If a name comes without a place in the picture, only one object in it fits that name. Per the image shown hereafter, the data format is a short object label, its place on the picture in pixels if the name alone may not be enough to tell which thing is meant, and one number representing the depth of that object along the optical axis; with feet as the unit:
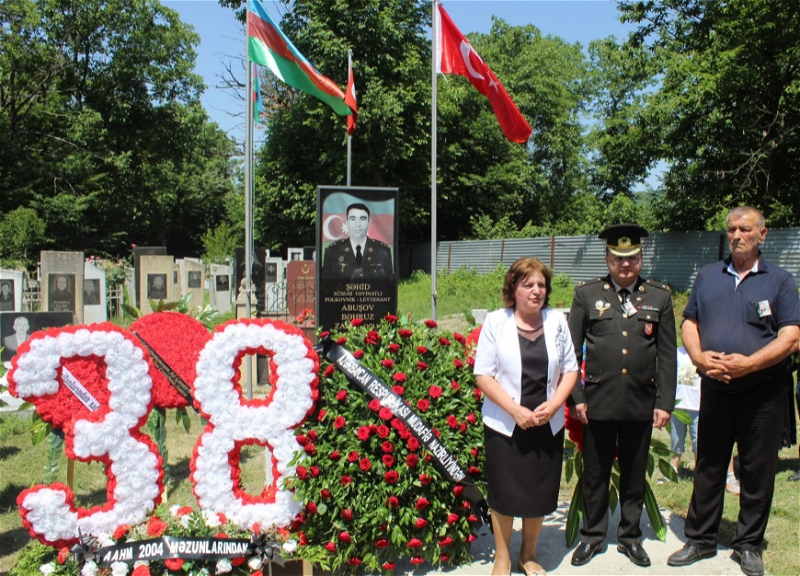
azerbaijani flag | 23.73
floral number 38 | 12.00
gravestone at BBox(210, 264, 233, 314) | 56.40
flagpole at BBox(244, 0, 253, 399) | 21.88
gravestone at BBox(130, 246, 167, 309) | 48.98
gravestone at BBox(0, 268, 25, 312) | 39.78
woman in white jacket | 11.31
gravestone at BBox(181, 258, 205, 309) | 56.80
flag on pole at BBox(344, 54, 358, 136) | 34.99
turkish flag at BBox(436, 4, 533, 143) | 26.43
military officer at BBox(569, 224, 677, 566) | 12.35
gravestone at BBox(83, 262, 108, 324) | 45.27
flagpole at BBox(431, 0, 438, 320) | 25.53
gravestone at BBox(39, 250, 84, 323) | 37.29
